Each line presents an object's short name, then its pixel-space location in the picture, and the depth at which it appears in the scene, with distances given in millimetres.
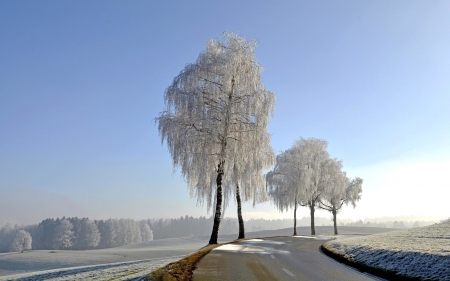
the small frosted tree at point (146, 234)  185925
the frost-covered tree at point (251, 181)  28828
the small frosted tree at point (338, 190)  50209
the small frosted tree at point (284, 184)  45469
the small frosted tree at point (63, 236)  148812
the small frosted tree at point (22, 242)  134000
